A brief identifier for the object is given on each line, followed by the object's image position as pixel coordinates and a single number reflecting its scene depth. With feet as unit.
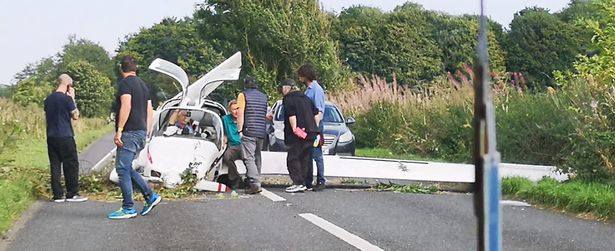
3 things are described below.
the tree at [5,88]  253.65
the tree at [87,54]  341.70
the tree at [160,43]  244.22
